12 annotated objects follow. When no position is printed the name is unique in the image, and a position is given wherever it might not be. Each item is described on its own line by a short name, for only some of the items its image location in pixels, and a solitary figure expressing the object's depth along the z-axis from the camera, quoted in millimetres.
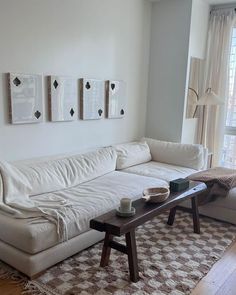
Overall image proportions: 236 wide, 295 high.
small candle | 2236
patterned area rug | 2133
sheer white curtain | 4551
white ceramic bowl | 2479
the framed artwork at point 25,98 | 2850
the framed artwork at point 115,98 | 3971
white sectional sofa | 2195
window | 4543
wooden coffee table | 2092
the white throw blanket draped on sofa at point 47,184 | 2322
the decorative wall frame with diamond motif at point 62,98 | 3209
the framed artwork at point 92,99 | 3594
